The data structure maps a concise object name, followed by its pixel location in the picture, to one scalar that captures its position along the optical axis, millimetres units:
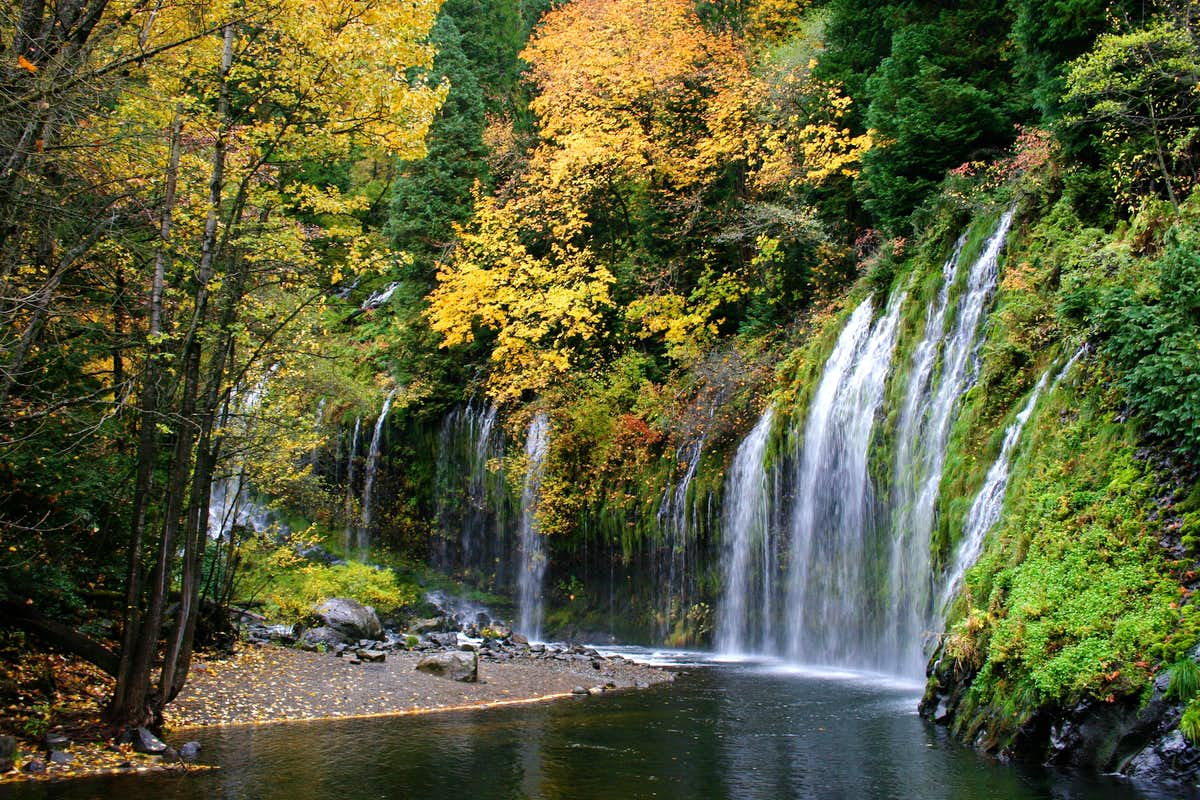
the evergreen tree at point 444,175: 24562
